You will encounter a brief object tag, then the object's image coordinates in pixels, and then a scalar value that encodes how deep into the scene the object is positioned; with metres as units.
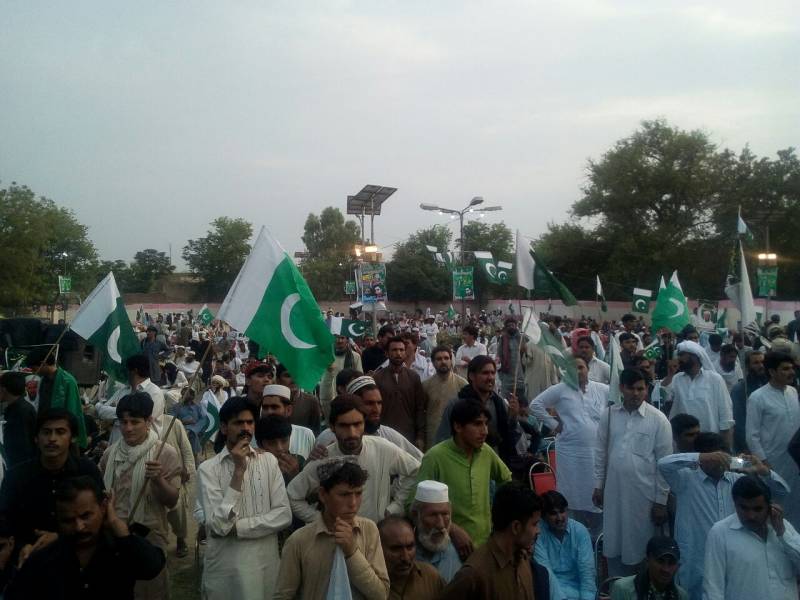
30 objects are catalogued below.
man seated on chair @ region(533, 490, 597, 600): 4.49
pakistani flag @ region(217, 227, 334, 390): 4.94
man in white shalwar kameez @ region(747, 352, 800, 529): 6.01
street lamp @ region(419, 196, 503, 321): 25.92
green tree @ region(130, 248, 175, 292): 82.12
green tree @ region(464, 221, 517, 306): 57.31
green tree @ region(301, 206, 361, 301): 65.94
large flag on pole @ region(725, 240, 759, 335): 8.61
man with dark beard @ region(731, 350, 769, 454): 7.29
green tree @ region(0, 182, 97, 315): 36.16
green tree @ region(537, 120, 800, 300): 45.28
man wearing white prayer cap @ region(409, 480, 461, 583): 3.67
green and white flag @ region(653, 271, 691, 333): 12.18
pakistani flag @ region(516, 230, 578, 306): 7.01
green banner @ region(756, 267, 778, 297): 13.95
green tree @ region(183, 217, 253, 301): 65.50
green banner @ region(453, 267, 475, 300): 22.11
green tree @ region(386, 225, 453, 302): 60.84
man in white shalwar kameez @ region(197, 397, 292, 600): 3.79
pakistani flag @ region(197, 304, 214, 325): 21.44
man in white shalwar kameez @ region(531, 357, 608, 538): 6.14
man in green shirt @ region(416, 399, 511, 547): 4.12
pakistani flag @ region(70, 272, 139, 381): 6.31
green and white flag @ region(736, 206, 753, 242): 10.49
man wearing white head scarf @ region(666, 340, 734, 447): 6.82
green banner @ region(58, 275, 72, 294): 24.69
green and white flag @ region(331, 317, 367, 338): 12.38
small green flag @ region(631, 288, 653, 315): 19.33
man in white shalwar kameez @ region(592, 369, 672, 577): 5.33
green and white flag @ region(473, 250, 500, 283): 16.27
